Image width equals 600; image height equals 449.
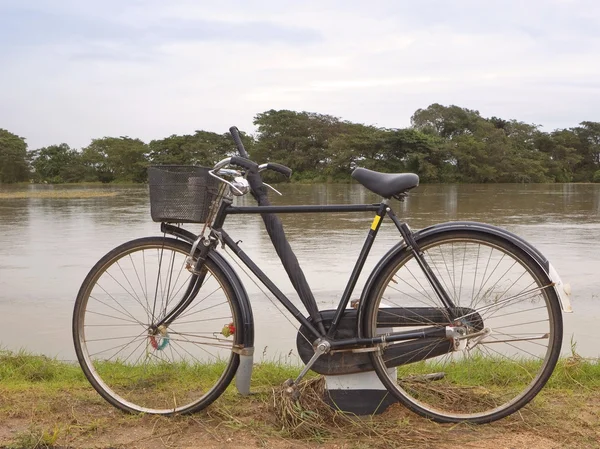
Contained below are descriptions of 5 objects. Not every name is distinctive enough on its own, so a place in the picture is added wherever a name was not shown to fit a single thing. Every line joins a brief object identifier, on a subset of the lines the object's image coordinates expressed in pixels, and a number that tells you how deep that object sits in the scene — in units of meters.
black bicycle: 2.53
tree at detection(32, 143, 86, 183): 49.48
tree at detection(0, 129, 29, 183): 49.75
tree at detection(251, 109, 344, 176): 43.78
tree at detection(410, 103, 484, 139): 48.06
